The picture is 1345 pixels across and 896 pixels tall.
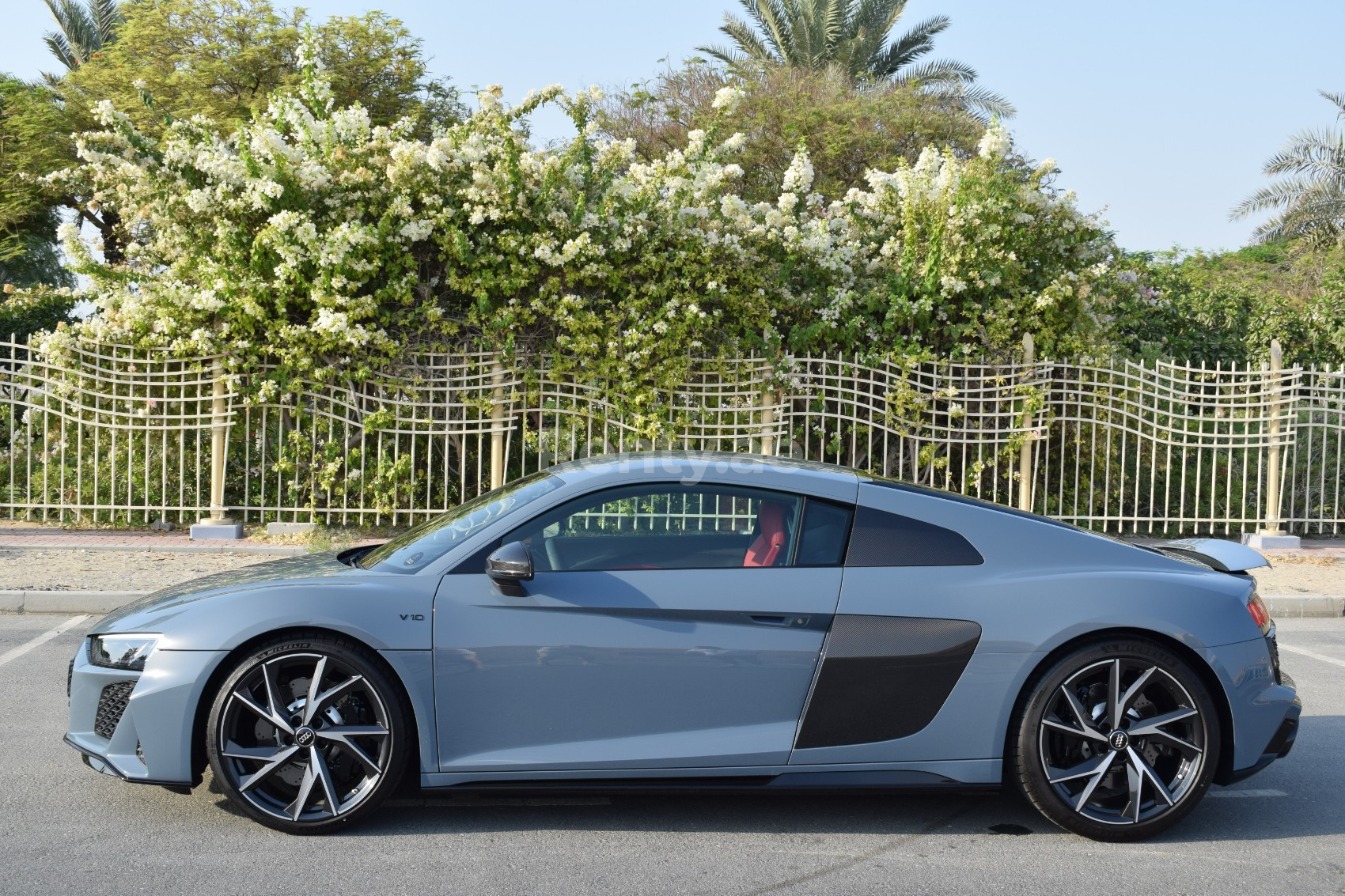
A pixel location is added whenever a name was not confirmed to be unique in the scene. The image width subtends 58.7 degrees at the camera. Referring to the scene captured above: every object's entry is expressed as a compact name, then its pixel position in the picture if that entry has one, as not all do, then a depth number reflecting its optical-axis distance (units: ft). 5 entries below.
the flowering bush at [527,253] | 38.68
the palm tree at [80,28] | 110.32
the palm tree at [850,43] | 95.09
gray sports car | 13.67
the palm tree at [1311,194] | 107.34
